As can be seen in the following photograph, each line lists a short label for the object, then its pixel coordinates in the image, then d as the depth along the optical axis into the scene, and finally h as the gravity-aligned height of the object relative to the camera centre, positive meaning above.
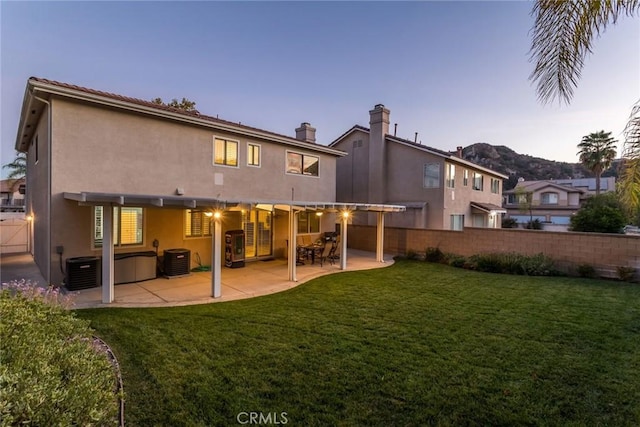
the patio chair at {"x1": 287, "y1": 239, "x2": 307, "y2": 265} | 13.29 -1.76
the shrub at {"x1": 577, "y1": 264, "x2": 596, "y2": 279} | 11.09 -1.93
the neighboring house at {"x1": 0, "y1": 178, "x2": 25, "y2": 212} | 31.17 +1.76
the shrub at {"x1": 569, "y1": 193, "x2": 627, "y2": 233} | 19.12 -0.13
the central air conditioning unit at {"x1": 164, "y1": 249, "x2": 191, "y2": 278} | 10.09 -1.65
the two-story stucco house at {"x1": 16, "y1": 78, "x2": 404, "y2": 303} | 8.23 +1.11
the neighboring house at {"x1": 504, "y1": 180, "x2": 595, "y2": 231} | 35.34 +1.51
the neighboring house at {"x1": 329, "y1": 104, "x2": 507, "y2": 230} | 17.78 +2.15
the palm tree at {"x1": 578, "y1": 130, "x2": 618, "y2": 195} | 30.62 +6.50
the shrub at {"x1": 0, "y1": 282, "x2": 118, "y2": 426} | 2.25 -1.42
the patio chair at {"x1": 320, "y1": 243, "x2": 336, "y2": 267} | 13.25 -1.86
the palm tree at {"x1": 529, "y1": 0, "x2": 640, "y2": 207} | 3.60 +2.07
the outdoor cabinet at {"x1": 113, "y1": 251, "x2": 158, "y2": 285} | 9.09 -1.65
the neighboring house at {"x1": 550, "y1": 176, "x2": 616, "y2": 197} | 43.03 +4.71
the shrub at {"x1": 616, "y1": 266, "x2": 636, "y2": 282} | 10.41 -1.89
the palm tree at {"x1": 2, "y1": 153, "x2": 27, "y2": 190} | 29.72 +4.03
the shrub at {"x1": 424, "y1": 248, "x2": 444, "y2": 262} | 14.10 -1.83
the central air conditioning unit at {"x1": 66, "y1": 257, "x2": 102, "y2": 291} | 8.26 -1.67
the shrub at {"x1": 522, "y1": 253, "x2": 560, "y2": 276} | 11.49 -1.88
